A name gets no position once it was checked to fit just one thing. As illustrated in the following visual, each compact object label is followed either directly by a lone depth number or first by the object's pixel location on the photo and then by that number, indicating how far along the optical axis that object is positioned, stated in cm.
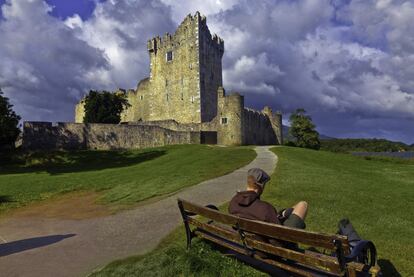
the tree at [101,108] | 5865
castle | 4631
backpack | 516
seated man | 628
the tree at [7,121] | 3922
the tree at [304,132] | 5819
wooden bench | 500
